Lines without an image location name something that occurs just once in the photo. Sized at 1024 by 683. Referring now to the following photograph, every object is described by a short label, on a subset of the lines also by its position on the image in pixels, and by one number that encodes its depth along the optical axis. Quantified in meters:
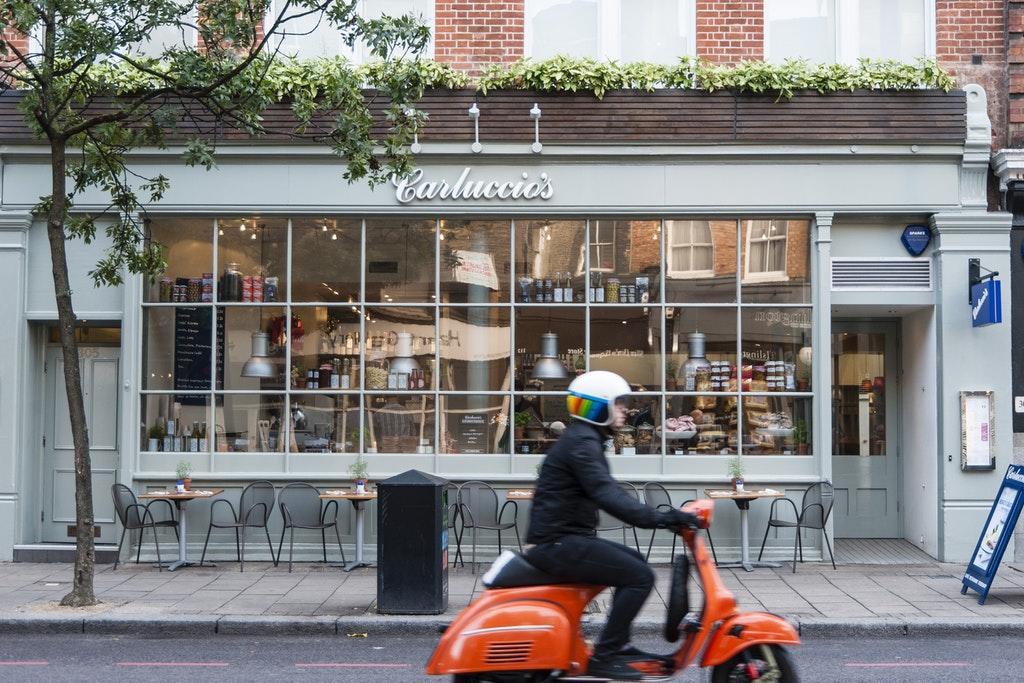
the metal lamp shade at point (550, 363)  13.02
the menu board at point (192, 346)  13.08
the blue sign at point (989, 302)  12.05
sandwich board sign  10.12
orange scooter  5.89
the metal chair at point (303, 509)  12.34
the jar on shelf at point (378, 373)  13.09
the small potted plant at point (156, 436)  13.01
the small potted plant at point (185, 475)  12.39
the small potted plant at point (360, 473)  12.27
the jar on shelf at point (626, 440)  12.95
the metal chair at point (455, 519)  12.34
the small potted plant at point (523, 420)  12.95
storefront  12.77
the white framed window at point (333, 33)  13.24
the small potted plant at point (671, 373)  12.95
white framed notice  12.45
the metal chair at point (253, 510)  12.30
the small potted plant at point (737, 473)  12.27
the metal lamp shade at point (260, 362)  13.05
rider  5.97
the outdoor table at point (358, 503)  11.99
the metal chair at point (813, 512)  12.14
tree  10.01
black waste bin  9.74
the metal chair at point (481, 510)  12.24
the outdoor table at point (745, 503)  11.98
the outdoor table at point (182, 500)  11.98
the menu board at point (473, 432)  13.02
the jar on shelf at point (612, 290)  13.05
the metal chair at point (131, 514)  12.16
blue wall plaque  12.80
